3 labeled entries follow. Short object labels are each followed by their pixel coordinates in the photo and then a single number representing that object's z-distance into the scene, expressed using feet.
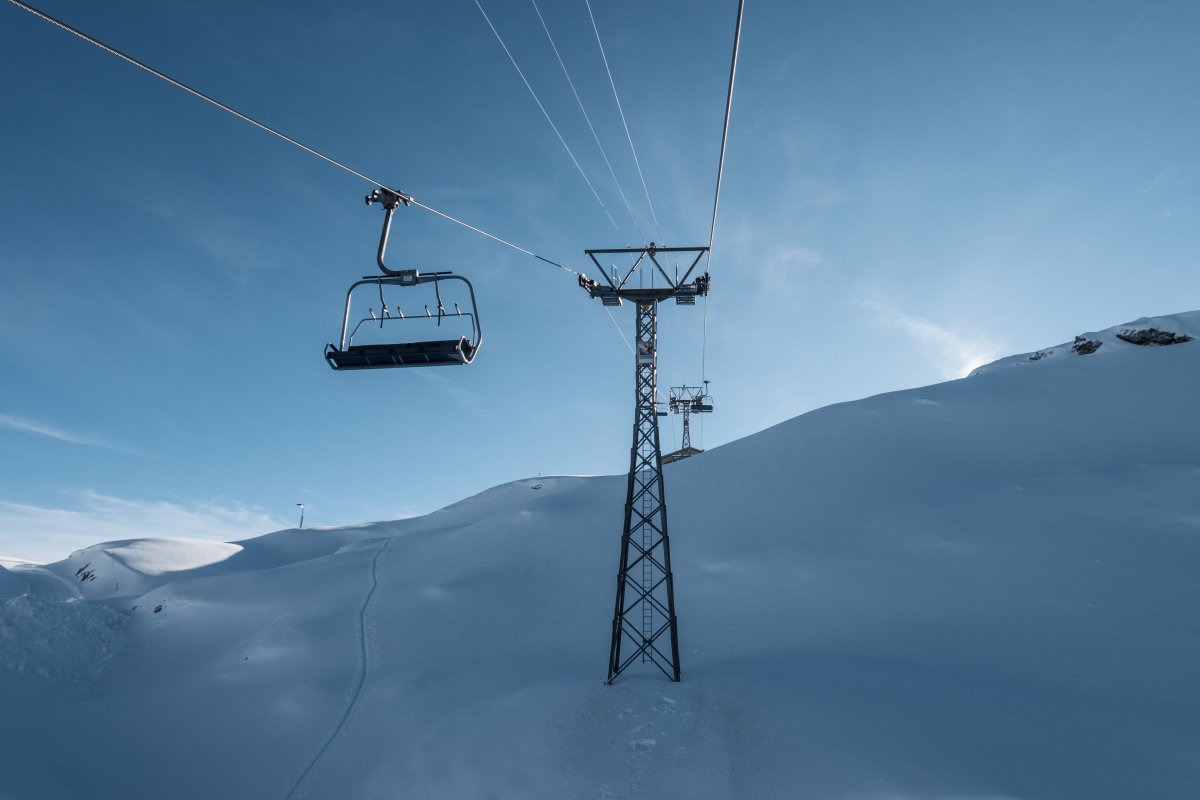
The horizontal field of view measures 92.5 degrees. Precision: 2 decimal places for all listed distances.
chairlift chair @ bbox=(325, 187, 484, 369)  27.09
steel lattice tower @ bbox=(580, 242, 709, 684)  47.37
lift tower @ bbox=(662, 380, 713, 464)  151.43
